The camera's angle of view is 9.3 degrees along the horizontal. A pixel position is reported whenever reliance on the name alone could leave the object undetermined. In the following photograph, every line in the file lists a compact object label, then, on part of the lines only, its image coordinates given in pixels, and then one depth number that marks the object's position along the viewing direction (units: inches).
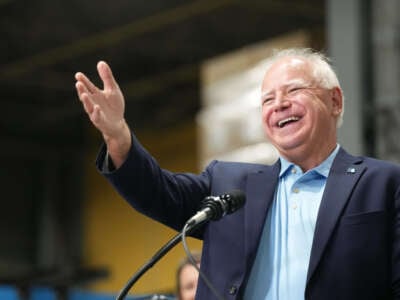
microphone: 190.2
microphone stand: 190.2
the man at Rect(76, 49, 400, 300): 194.8
